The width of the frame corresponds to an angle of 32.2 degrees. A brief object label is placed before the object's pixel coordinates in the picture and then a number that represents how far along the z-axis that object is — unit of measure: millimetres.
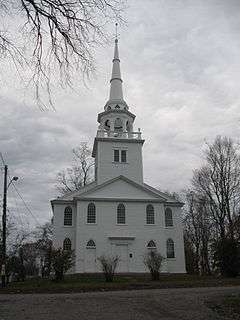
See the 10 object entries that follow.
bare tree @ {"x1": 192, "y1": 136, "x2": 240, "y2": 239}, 40844
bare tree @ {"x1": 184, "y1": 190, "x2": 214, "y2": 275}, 50328
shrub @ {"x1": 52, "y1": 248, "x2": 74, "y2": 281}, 29406
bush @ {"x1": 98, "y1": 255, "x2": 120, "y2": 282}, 28602
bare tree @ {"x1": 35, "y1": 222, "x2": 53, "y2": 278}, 62966
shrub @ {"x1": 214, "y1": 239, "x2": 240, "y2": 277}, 32344
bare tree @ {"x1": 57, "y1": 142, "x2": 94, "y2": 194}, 53531
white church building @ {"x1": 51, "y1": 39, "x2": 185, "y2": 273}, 39719
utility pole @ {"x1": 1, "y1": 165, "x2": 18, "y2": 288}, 26383
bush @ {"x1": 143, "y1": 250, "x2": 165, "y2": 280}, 29881
